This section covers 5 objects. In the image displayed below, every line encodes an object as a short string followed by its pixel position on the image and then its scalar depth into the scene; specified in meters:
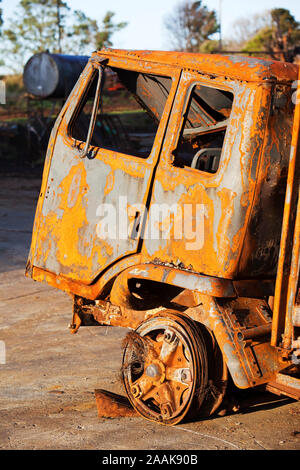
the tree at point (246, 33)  51.09
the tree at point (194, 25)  47.69
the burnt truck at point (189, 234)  3.92
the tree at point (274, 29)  31.58
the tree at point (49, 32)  38.69
